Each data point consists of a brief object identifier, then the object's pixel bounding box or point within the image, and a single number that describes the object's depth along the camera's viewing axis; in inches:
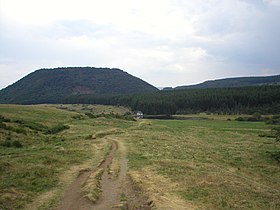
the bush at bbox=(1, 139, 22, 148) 1327.0
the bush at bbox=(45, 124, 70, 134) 2018.2
